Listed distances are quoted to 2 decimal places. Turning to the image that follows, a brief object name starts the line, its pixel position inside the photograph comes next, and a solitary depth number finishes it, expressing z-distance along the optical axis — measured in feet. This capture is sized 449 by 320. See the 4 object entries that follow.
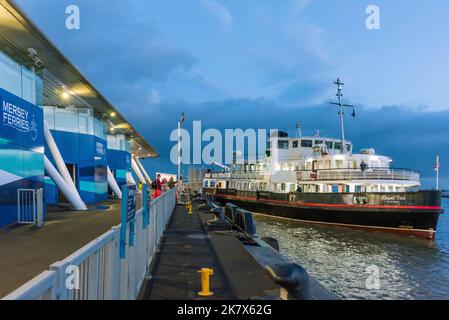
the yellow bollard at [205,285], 16.60
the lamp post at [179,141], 79.04
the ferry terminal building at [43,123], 34.65
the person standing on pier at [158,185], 73.20
